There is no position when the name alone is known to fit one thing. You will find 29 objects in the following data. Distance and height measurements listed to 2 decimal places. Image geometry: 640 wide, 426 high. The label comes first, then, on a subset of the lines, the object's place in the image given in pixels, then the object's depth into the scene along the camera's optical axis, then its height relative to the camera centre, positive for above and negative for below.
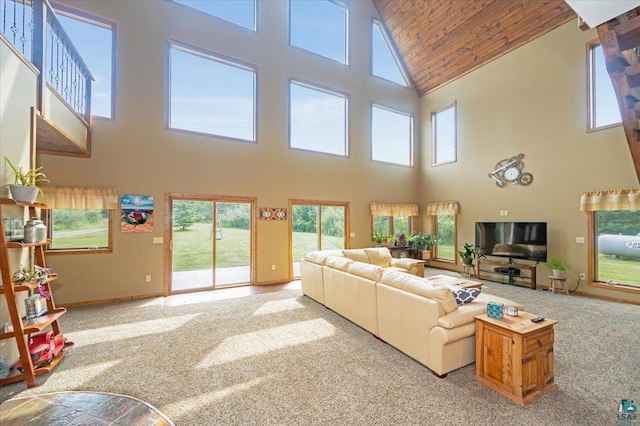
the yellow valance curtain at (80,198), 4.86 +0.35
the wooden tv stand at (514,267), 6.45 -1.25
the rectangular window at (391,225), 8.79 -0.29
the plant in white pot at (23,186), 2.70 +0.30
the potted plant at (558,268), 5.99 -1.13
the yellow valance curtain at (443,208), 8.38 +0.25
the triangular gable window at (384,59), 8.94 +5.15
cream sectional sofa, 2.71 -1.08
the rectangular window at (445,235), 8.62 -0.59
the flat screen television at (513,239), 6.41 -0.59
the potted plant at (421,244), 8.53 -0.85
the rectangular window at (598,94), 5.65 +2.52
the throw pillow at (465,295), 2.90 -0.83
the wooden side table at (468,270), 7.74 -1.51
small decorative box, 2.60 -0.88
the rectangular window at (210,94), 6.21 +2.89
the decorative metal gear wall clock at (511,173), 6.93 +1.11
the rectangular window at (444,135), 8.70 +2.61
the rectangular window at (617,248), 5.32 -0.63
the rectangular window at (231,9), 6.45 +4.97
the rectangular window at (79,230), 5.00 -0.23
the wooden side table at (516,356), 2.32 -1.23
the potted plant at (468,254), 7.65 -1.05
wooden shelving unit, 2.48 -1.04
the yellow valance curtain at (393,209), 8.60 +0.22
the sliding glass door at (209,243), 6.02 -0.60
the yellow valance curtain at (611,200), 5.20 +0.31
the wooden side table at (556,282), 5.99 -1.48
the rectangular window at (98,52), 5.37 +3.24
